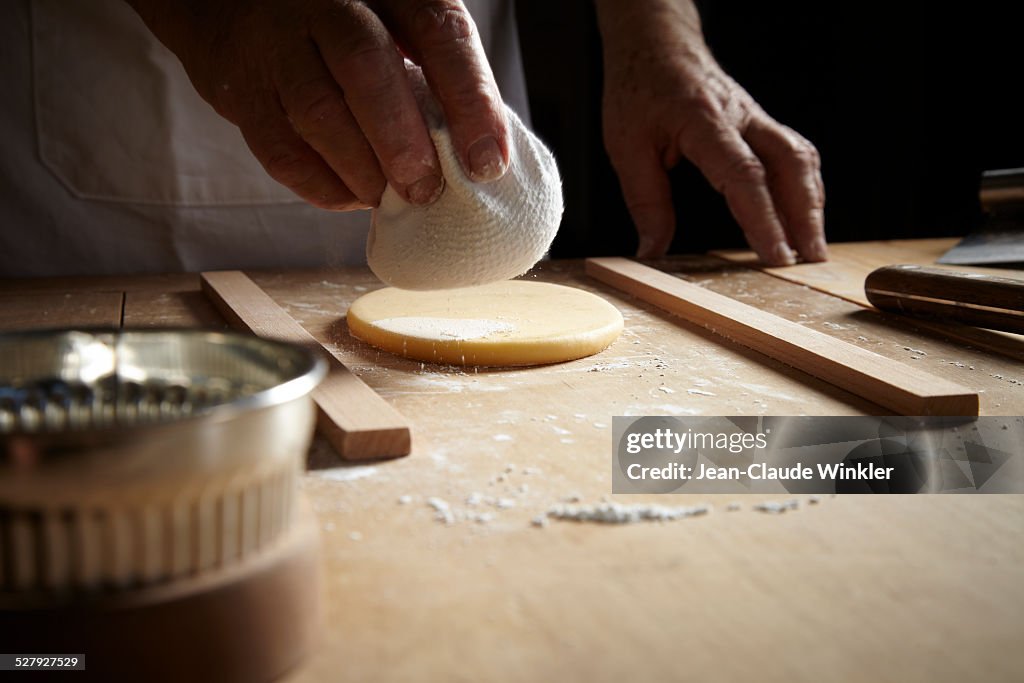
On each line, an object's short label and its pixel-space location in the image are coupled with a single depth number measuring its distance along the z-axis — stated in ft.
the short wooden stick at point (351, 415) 2.39
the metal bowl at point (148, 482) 1.21
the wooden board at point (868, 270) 3.54
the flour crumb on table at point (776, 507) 2.11
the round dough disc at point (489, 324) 3.23
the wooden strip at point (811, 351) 2.70
